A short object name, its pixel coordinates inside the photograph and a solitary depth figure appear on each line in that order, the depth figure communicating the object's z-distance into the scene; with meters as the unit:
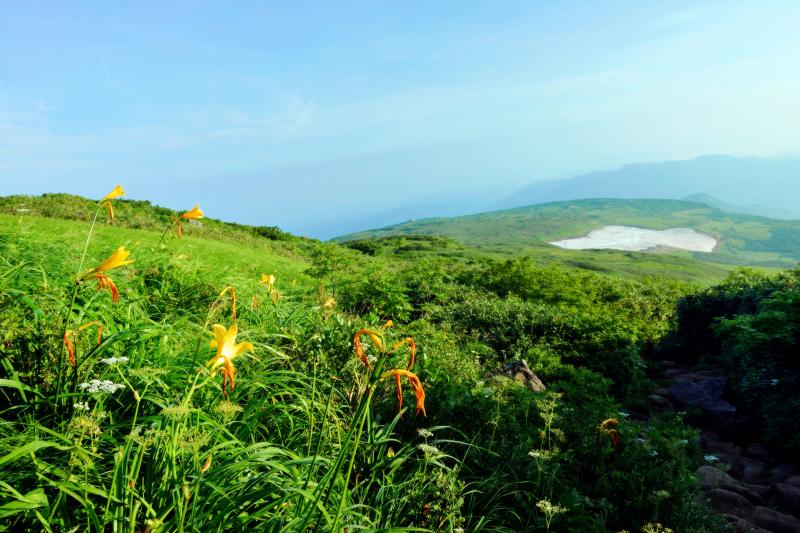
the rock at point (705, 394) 7.42
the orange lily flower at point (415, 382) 1.55
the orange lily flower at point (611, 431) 3.92
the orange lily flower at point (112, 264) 2.30
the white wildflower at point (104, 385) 2.50
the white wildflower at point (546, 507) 2.78
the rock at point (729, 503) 4.54
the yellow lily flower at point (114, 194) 3.09
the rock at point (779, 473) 5.64
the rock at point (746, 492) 4.93
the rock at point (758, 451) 6.34
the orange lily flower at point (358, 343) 1.64
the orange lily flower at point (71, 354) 2.69
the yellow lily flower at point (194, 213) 3.51
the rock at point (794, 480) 5.29
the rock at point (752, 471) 5.74
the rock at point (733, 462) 5.94
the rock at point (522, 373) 6.87
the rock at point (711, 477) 4.78
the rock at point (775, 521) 4.36
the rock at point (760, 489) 5.19
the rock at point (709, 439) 6.72
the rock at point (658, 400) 8.40
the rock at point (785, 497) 4.83
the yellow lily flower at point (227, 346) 2.05
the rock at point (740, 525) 4.07
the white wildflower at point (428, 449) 3.34
